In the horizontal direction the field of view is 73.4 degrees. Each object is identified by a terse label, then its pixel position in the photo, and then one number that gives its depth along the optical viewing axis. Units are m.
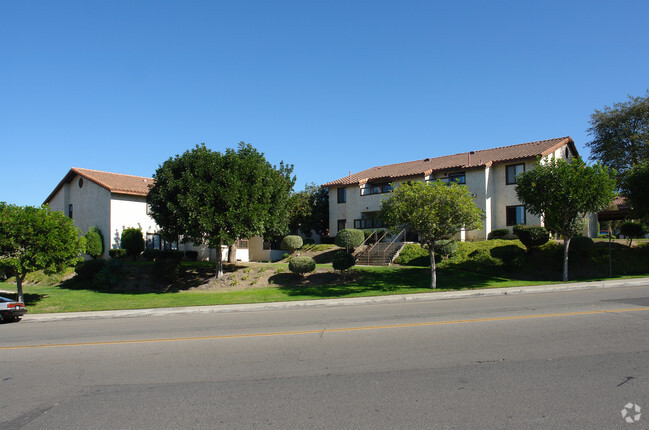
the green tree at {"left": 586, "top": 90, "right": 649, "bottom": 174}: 35.75
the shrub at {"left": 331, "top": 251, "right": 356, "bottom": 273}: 21.98
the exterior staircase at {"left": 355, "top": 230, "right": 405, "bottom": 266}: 27.14
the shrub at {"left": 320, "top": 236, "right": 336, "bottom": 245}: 36.91
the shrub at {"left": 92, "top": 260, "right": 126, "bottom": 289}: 23.23
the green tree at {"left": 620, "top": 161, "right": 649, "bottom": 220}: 21.92
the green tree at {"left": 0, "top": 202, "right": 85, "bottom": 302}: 17.86
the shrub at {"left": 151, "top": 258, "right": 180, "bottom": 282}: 23.36
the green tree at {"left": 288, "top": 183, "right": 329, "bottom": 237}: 38.44
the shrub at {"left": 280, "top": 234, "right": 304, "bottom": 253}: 34.25
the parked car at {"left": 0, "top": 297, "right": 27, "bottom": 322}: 15.49
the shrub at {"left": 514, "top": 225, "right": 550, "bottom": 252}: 24.14
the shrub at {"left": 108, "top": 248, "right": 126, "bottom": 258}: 28.44
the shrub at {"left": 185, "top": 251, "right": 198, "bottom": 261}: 31.12
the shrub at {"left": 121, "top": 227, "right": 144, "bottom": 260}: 29.08
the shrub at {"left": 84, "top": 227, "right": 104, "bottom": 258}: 28.84
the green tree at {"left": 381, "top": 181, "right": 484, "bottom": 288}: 19.05
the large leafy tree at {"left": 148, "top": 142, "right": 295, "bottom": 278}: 20.48
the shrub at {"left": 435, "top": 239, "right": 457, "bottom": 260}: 24.64
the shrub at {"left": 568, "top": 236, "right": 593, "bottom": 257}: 23.00
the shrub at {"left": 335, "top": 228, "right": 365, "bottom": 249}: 30.98
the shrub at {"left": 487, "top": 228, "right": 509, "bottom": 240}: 29.28
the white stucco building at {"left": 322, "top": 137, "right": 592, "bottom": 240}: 30.14
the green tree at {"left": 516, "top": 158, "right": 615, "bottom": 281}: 19.23
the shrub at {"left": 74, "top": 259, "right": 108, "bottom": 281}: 24.83
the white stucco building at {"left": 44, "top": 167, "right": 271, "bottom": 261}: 29.97
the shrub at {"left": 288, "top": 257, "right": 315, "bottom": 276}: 22.06
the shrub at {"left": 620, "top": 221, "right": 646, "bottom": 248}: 26.23
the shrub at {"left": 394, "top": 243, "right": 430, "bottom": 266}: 25.60
